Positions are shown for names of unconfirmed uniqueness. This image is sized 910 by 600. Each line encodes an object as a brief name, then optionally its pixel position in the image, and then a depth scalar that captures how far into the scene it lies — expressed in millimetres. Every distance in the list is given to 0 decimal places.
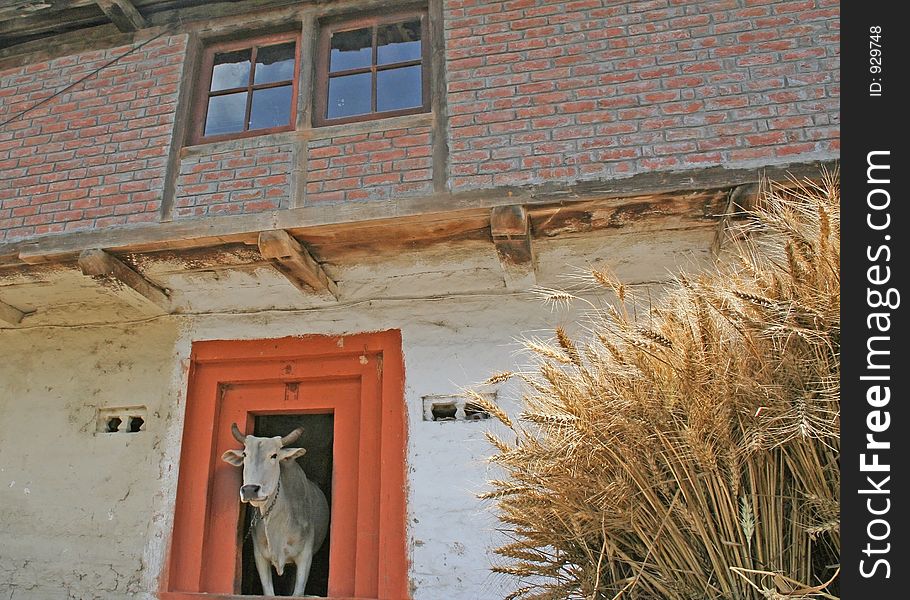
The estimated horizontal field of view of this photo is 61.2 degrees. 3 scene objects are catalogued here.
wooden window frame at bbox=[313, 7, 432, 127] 4742
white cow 4484
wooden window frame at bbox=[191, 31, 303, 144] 4879
